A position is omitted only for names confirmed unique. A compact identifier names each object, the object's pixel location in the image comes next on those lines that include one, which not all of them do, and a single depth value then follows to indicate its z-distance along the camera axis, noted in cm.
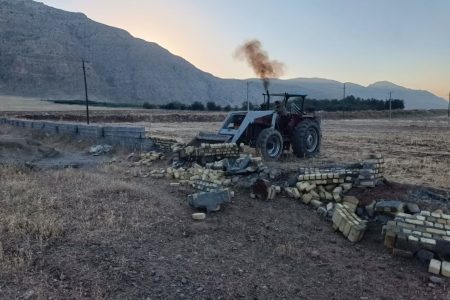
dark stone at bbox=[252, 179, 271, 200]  720
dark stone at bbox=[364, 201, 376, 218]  617
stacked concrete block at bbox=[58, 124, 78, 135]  1645
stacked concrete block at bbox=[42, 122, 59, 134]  1762
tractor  1098
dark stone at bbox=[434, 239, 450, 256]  486
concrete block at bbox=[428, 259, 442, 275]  470
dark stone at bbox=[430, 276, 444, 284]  454
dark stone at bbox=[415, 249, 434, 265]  489
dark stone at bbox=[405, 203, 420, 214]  581
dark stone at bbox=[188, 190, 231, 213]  648
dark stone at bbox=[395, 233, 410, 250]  509
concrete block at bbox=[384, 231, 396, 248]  521
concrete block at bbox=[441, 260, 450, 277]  463
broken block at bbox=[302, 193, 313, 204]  698
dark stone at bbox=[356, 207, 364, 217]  634
